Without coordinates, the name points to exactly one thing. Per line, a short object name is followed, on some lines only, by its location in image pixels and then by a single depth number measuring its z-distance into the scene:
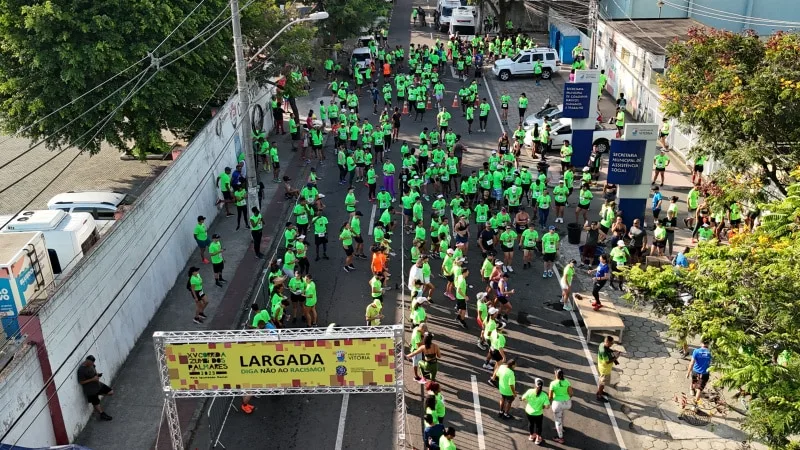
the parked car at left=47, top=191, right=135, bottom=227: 21.00
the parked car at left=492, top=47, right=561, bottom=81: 37.66
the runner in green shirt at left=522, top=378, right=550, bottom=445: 12.87
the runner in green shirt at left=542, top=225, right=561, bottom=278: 18.45
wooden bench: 16.06
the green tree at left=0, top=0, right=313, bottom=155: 20.83
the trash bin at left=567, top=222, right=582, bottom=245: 20.80
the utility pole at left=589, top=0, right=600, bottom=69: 34.00
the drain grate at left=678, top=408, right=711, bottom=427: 13.80
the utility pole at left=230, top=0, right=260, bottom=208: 20.50
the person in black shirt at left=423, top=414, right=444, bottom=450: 12.23
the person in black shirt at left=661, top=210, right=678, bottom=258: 19.28
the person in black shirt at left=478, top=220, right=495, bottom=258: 19.17
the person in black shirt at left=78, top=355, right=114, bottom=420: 13.68
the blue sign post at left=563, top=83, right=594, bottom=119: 25.44
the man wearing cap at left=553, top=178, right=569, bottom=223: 21.61
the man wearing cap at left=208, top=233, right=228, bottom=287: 18.16
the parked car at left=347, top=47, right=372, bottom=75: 38.59
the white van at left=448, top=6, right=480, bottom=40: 46.59
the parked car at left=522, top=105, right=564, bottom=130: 28.62
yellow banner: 11.68
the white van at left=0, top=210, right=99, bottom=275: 17.45
